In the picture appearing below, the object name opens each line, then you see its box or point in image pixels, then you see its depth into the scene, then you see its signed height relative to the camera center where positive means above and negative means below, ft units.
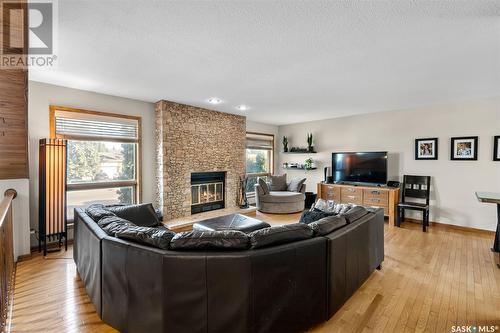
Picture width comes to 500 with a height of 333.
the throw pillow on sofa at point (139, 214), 10.18 -2.33
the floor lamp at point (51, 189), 11.02 -1.30
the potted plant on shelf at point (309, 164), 22.85 -0.10
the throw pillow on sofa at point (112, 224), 6.65 -1.91
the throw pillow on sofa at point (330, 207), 9.43 -1.93
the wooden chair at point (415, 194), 15.25 -2.16
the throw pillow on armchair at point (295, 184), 21.36 -2.03
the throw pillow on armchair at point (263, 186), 20.30 -2.05
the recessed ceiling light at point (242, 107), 16.75 +4.13
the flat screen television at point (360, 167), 17.73 -0.34
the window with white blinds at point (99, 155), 12.83 +0.46
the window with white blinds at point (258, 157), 23.53 +0.63
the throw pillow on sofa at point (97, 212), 8.12 -1.85
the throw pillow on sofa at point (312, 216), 10.12 -2.39
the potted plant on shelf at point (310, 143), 22.71 +1.97
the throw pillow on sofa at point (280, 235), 5.75 -1.90
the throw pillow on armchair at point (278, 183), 22.23 -1.96
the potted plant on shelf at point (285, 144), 24.80 +2.03
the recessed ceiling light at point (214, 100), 14.56 +4.08
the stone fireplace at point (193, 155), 15.58 +0.61
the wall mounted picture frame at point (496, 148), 13.88 +0.93
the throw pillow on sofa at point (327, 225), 6.74 -1.90
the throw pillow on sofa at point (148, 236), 5.65 -1.88
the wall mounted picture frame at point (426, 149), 16.13 +1.03
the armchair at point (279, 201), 19.58 -3.32
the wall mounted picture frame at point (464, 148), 14.66 +1.00
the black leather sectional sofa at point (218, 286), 5.21 -3.00
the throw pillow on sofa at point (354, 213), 8.08 -1.85
